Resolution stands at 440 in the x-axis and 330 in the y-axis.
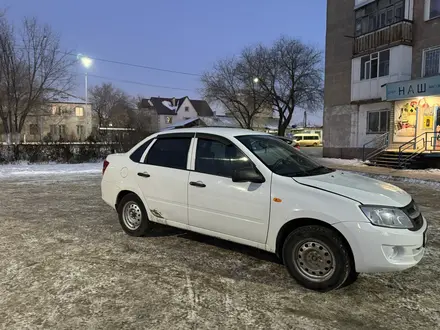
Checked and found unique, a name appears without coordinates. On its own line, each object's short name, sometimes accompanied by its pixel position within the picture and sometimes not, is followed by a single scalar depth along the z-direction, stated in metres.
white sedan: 3.51
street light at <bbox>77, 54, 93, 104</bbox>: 26.12
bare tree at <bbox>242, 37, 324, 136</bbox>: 34.16
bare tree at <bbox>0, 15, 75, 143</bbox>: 19.92
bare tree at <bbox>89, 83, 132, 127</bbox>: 68.79
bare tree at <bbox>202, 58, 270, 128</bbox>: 35.88
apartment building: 18.19
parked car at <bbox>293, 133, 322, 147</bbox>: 50.50
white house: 73.55
